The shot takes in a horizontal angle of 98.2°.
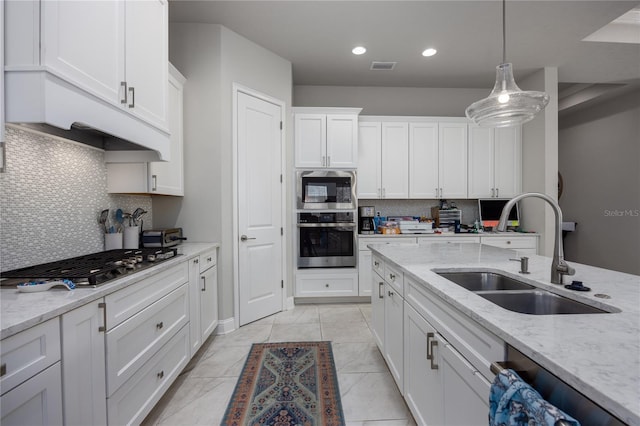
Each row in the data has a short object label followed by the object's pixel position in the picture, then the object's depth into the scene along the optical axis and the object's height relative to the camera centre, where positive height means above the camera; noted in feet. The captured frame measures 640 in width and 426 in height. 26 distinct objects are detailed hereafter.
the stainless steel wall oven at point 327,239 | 11.54 -1.22
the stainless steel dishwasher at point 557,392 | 1.75 -1.33
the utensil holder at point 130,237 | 7.14 -0.68
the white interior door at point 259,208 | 9.55 +0.09
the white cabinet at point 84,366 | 3.31 -1.98
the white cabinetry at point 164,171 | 6.88 +1.05
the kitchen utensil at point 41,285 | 3.60 -0.99
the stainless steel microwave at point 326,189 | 11.50 +0.88
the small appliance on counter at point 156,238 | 7.43 -0.74
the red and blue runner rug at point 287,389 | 5.38 -4.00
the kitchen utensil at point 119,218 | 6.99 -0.19
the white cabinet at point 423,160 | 12.81 +2.33
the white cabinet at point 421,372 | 3.99 -2.59
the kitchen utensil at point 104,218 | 6.57 -0.17
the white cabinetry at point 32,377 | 2.65 -1.71
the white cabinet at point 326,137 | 11.62 +3.09
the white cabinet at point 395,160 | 12.75 +2.32
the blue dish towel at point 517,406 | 1.77 -1.38
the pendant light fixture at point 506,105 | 6.09 +2.41
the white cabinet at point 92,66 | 3.55 +2.27
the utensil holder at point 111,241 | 6.71 -0.74
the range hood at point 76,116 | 3.55 +1.52
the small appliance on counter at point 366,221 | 12.49 -0.49
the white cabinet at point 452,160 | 12.86 +2.34
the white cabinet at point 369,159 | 12.63 +2.35
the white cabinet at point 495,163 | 12.91 +2.20
